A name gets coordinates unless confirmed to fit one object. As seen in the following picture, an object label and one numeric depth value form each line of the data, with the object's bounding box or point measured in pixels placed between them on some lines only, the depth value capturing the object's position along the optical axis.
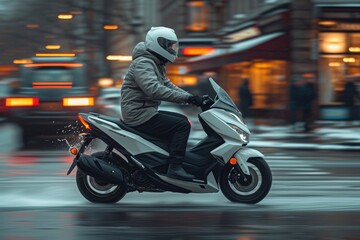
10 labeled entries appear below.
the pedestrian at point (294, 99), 22.92
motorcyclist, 8.12
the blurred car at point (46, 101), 16.69
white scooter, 8.20
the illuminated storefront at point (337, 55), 27.72
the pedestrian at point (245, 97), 27.66
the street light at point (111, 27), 33.18
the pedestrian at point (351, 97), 27.44
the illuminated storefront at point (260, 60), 29.36
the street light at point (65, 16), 36.53
